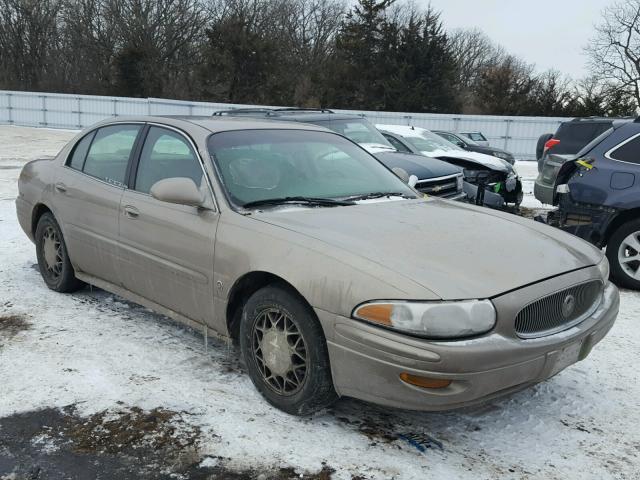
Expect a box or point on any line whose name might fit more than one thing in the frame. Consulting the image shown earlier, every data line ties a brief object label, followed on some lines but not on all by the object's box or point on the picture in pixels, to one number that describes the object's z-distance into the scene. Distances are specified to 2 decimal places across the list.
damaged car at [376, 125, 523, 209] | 9.30
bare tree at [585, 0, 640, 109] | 37.84
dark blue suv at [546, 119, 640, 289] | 5.80
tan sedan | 2.67
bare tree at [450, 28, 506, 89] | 60.12
